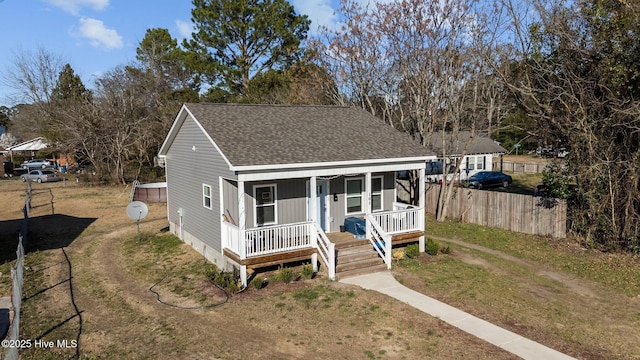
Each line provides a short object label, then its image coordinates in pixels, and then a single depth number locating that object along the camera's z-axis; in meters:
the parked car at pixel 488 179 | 34.12
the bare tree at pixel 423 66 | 21.33
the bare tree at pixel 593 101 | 14.34
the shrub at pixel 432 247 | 16.00
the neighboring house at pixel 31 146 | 60.16
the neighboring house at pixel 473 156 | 37.34
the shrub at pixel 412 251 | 15.62
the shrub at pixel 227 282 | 12.52
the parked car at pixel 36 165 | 52.91
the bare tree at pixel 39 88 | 57.15
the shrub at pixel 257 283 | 12.75
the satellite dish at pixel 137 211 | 17.42
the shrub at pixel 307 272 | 13.56
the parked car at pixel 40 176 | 41.34
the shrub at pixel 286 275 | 13.16
